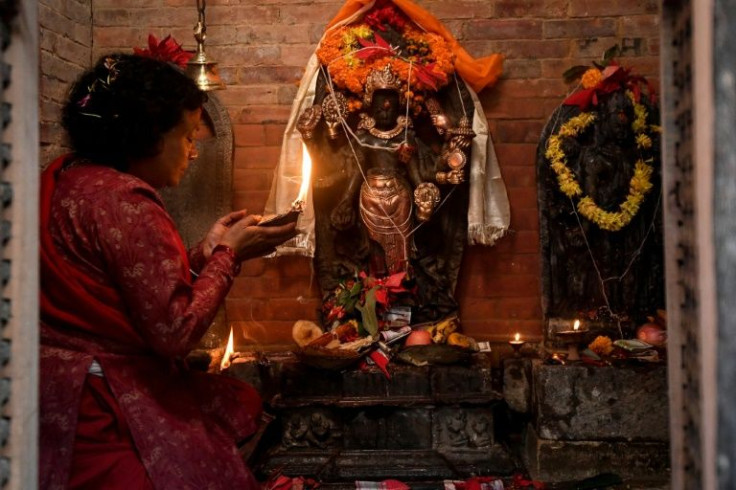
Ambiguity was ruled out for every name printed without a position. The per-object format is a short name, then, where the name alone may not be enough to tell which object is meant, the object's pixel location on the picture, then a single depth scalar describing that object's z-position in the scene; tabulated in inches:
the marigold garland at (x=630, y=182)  166.2
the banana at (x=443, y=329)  169.0
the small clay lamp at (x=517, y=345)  160.8
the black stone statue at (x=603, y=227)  168.7
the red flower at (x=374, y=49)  168.9
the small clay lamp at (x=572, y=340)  155.3
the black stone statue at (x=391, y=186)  168.4
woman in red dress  89.1
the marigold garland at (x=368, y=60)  167.8
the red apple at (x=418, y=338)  165.0
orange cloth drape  171.3
